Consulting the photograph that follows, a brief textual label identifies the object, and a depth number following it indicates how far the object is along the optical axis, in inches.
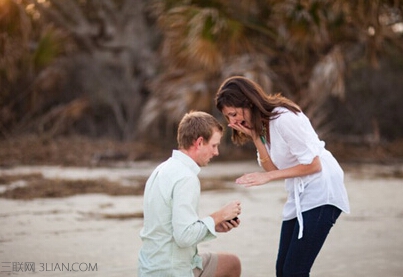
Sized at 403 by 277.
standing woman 272.3
